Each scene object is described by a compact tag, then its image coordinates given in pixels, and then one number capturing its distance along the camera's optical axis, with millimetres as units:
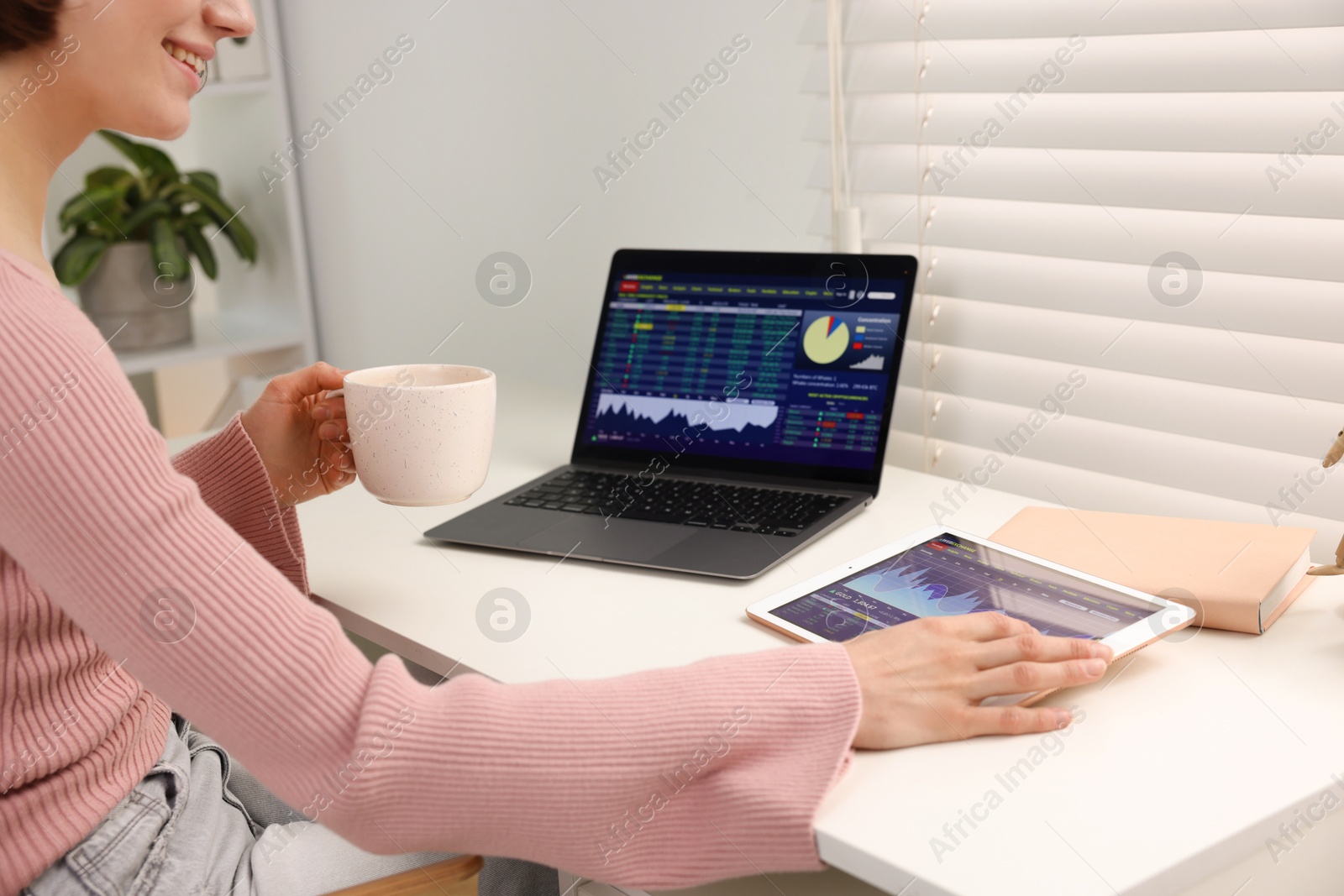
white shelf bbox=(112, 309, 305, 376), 1976
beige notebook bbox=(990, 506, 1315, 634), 811
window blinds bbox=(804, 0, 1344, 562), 990
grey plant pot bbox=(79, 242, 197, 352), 2002
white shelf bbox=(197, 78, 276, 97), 1924
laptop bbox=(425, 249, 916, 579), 1043
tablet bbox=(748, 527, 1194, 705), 784
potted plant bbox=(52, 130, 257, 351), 1999
